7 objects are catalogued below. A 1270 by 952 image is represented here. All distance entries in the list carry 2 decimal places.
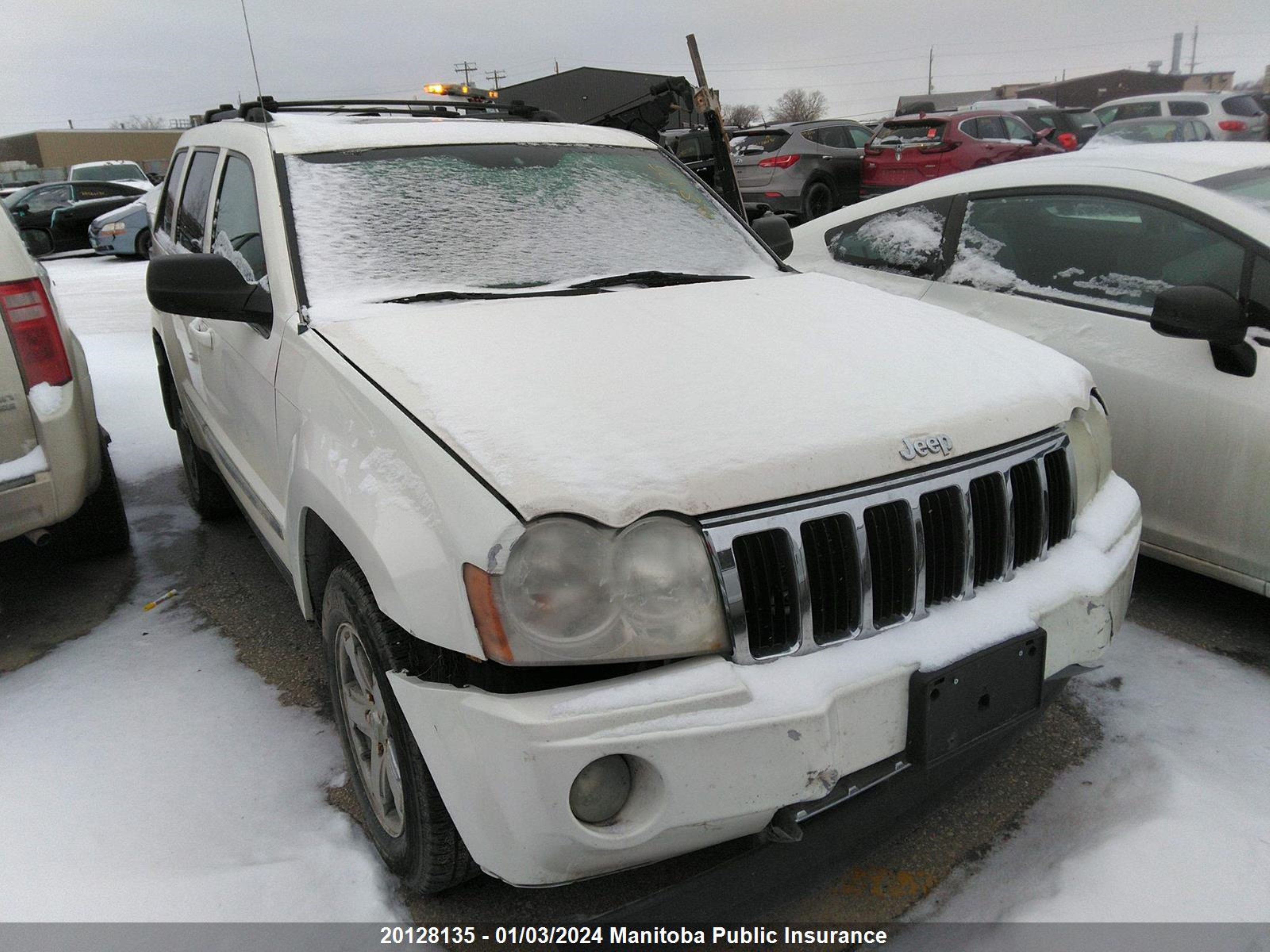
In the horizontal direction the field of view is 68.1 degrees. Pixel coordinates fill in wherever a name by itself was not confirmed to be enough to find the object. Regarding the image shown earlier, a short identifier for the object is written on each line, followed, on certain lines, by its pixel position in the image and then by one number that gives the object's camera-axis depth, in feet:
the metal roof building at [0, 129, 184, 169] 205.05
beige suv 10.09
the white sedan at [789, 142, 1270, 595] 9.64
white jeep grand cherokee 5.16
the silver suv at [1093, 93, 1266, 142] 52.39
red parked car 42.29
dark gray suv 43.45
